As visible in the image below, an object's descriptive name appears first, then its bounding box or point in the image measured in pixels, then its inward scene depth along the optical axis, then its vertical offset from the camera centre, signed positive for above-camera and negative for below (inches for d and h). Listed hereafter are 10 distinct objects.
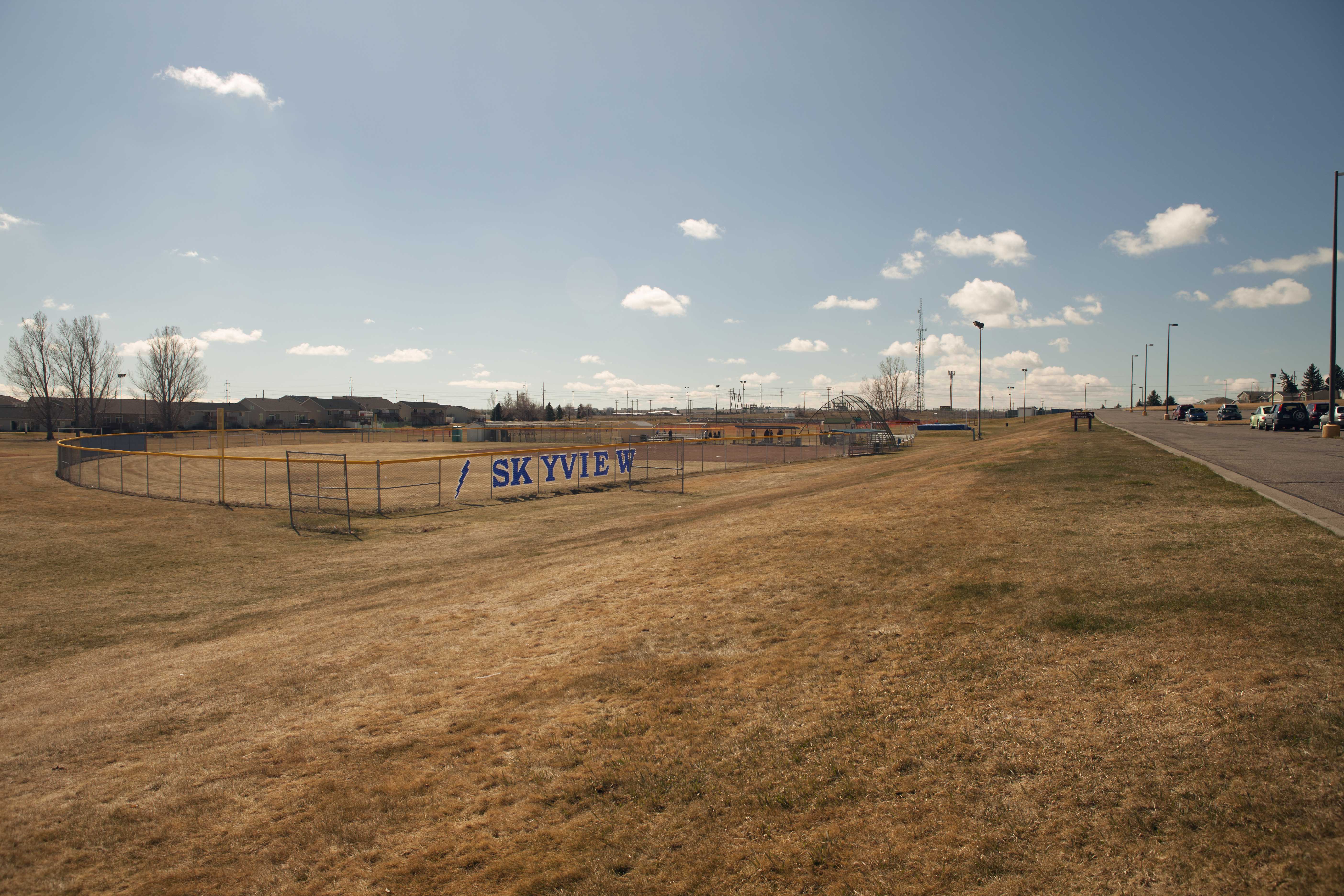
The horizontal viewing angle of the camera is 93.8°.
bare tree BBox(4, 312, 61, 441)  3152.1 +240.5
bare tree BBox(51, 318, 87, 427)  3292.3 +271.5
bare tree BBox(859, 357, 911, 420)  5580.7 +278.4
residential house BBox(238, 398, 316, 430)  4431.6 +98.9
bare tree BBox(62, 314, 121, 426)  3353.8 +342.0
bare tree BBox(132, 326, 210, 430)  3511.3 +251.6
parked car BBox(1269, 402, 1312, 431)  1347.2 +14.3
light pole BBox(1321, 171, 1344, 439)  1208.8 +341.7
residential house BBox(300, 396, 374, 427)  4736.7 +107.8
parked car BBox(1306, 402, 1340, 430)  1430.9 +26.3
